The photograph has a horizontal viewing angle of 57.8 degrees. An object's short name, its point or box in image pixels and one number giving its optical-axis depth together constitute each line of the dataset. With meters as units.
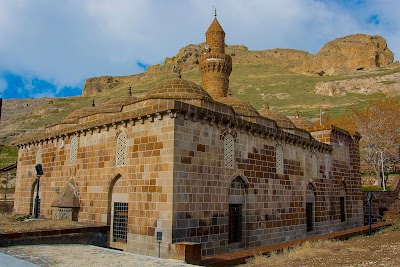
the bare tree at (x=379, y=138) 31.12
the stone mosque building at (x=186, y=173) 10.60
